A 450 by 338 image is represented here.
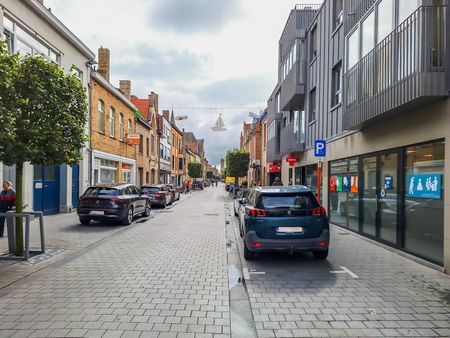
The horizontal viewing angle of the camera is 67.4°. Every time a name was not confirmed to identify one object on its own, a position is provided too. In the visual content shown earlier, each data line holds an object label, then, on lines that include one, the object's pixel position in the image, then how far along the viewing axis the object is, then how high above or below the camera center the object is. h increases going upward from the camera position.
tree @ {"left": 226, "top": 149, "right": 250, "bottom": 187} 39.22 +1.30
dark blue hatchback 6.64 -1.01
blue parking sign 10.91 +0.87
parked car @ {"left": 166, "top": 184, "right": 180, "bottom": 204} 23.17 -1.49
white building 11.85 +4.98
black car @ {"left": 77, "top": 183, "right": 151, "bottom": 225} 11.89 -1.11
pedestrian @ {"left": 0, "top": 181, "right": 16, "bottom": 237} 9.33 -0.73
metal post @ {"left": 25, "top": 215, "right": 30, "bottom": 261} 6.56 -1.23
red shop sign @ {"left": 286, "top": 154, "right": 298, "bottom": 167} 15.70 +0.69
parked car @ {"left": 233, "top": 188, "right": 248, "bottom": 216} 16.08 -1.72
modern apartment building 6.20 +1.38
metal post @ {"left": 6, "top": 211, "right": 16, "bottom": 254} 7.13 -1.29
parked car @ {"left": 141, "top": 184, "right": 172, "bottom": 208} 19.80 -1.20
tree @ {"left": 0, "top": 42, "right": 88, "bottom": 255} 5.99 +1.17
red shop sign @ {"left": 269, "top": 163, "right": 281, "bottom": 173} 23.88 +0.52
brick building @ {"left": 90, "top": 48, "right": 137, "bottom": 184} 18.52 +2.78
